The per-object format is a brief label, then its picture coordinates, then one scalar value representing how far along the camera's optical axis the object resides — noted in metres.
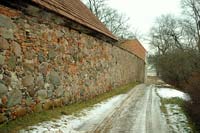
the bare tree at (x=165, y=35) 32.12
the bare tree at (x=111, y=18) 29.17
